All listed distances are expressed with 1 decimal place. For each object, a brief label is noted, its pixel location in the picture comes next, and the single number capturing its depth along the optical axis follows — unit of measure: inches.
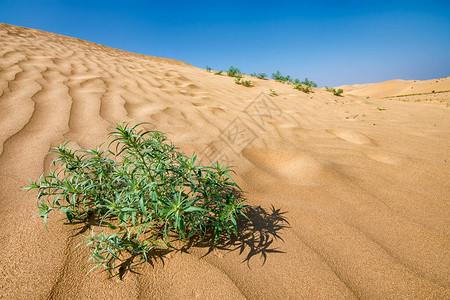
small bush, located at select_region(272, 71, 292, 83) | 268.9
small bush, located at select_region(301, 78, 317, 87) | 238.8
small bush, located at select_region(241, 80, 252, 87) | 206.8
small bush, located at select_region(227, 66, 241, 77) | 263.0
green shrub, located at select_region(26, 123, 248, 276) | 33.6
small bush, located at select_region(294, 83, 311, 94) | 202.8
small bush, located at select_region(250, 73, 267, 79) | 281.0
